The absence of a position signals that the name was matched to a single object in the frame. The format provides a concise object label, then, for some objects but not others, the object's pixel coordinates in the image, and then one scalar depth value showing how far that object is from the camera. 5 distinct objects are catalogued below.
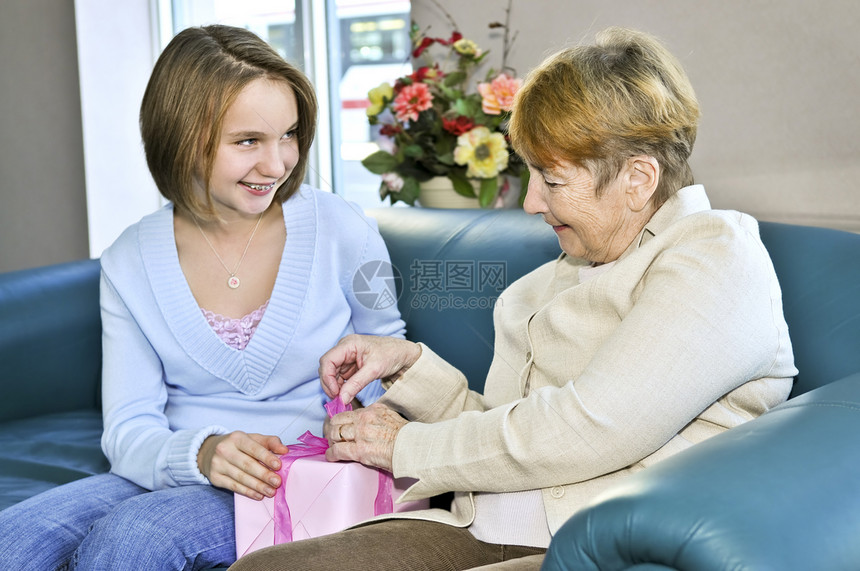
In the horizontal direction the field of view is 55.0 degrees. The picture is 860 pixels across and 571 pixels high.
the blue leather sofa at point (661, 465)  0.70
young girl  1.37
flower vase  2.01
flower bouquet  1.89
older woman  0.95
